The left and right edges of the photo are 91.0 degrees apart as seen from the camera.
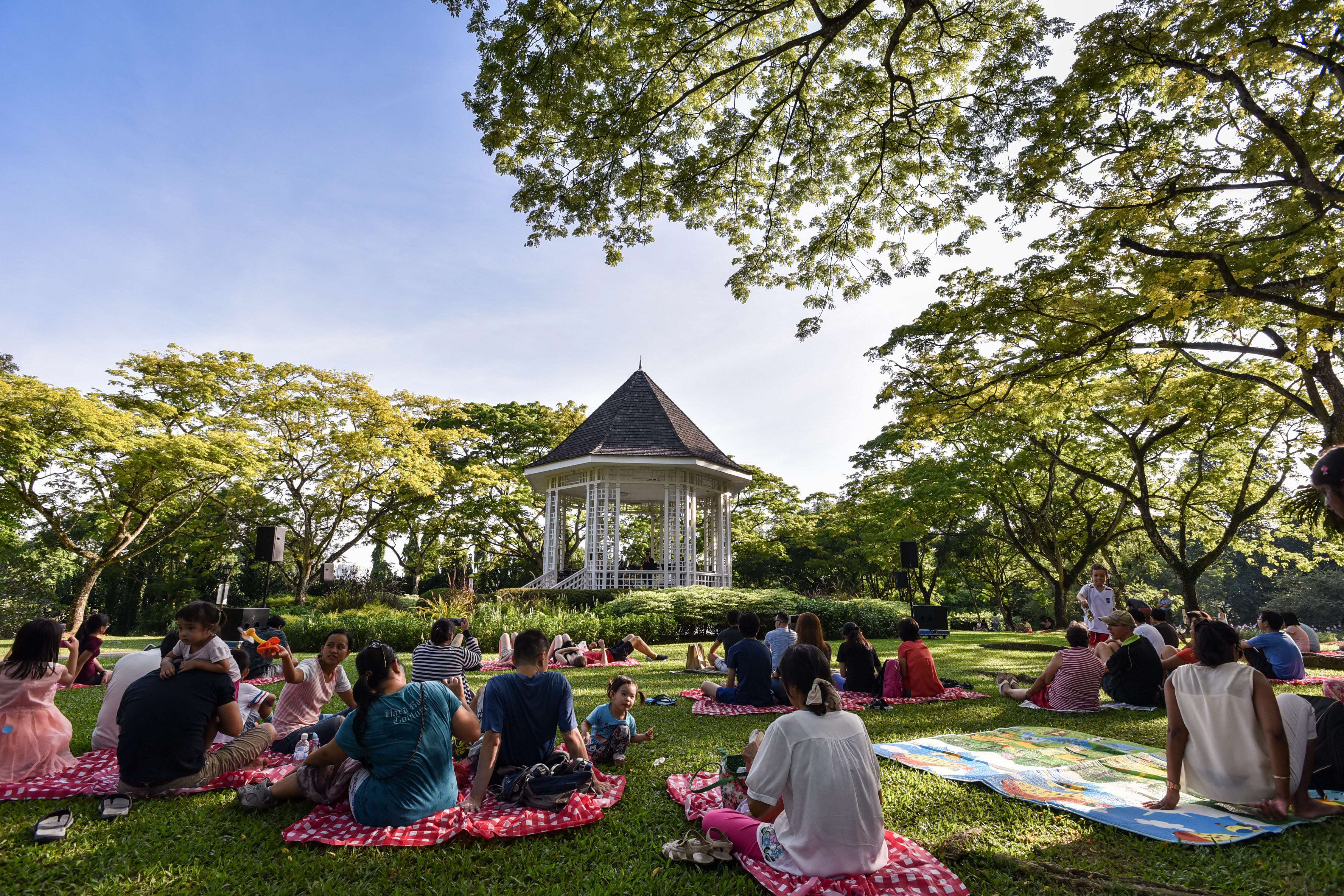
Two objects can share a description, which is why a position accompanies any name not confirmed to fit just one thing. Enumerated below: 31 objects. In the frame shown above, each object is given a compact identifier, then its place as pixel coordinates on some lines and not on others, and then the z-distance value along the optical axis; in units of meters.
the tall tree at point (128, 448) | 14.70
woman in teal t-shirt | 3.33
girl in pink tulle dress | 3.97
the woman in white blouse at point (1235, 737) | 3.38
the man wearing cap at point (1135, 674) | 6.56
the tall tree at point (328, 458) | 19.64
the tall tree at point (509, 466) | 23.77
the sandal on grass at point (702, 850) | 2.97
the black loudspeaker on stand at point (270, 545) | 13.73
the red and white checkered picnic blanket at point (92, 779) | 3.84
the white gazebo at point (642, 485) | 17.75
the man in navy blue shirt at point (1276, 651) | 7.64
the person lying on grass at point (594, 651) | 10.56
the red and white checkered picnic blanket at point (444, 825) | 3.20
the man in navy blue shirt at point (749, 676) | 6.76
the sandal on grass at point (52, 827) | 3.12
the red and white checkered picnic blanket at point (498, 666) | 10.02
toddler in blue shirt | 4.68
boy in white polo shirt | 9.11
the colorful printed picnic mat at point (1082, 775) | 3.33
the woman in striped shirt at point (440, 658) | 5.78
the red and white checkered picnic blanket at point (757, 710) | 6.57
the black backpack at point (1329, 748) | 3.46
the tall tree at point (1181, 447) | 13.39
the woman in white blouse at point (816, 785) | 2.58
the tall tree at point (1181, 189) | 6.44
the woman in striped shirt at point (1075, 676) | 6.42
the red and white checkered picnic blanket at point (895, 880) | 2.54
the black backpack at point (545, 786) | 3.57
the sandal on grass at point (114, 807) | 3.50
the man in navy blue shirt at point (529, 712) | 3.76
